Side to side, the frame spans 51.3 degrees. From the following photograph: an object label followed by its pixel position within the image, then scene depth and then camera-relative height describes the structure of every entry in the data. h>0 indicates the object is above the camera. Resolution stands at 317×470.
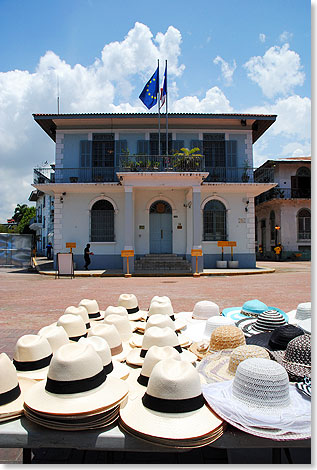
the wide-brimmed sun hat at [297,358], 1.83 -0.71
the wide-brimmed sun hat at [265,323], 2.79 -0.72
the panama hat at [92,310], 3.57 -0.77
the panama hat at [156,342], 2.17 -0.68
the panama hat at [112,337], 2.31 -0.70
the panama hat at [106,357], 1.90 -0.69
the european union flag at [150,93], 15.95 +7.09
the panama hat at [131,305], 3.82 -0.77
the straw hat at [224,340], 2.33 -0.72
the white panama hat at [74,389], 1.52 -0.73
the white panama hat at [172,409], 1.44 -0.80
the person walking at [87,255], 16.75 -0.79
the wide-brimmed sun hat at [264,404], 1.46 -0.79
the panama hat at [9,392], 1.60 -0.78
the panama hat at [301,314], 3.17 -0.73
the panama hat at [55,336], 2.22 -0.66
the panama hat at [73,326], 2.64 -0.70
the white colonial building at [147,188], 17.39 +2.67
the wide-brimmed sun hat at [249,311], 3.49 -0.77
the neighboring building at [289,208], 27.33 +2.64
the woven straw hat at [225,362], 1.89 -0.80
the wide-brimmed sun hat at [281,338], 2.26 -0.68
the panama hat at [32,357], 1.98 -0.72
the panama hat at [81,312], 3.05 -0.68
